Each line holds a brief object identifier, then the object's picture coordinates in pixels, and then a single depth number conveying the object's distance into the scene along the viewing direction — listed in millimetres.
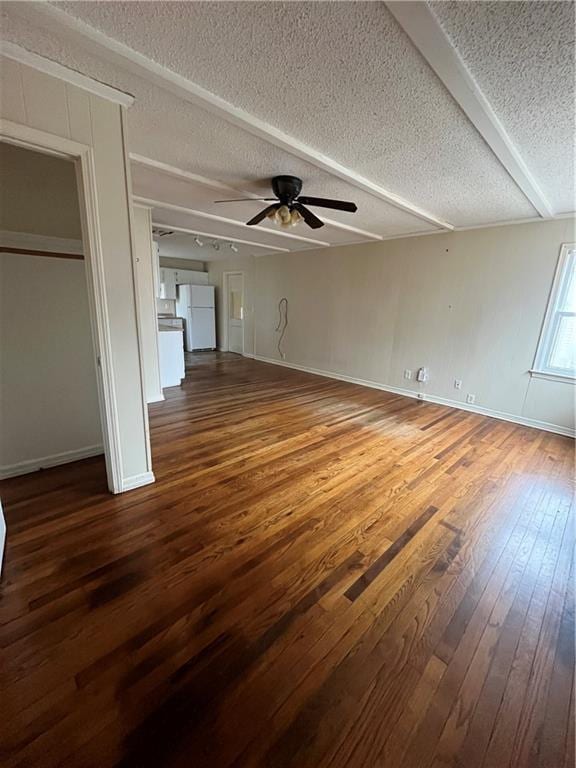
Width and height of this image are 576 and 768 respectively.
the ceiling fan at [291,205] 2631
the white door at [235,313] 8008
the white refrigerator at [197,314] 8047
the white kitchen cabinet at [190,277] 8273
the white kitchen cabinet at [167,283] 7984
